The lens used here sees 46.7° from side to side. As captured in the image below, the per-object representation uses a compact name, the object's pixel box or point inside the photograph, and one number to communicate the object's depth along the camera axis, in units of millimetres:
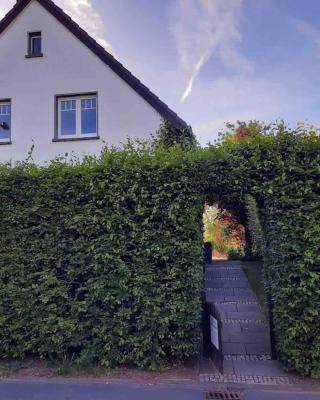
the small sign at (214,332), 5059
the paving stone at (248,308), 7664
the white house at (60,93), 11859
